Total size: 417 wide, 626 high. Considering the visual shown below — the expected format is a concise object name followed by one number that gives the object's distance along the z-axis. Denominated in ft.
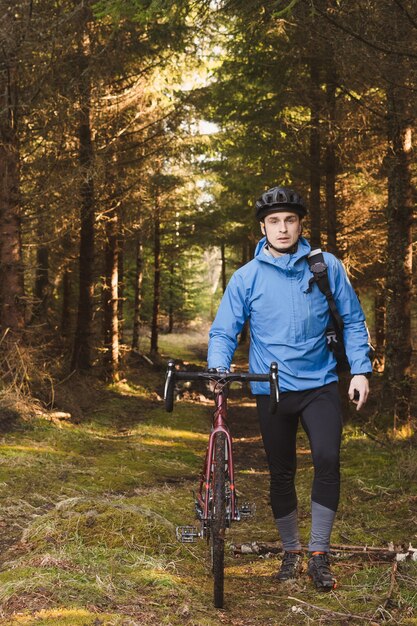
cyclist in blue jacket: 15.34
